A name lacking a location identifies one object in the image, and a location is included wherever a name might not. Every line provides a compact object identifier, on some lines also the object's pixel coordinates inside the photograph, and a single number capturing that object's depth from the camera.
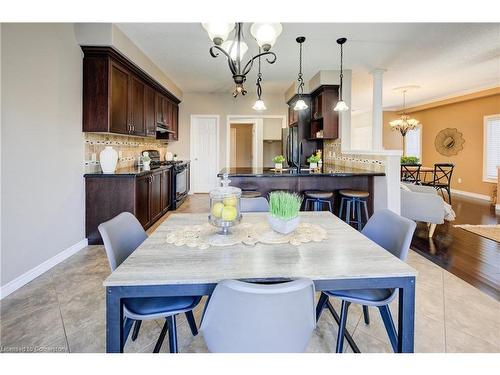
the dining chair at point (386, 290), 1.46
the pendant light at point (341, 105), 3.93
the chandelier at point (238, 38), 1.96
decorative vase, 3.66
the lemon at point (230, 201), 1.54
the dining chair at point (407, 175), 6.27
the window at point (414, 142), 9.09
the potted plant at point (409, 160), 6.77
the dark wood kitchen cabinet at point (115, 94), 3.50
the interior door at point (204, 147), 7.42
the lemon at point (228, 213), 1.50
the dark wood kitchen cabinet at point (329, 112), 5.41
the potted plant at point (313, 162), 4.65
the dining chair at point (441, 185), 5.99
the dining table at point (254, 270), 1.09
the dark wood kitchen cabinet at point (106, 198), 3.58
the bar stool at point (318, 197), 3.72
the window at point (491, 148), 6.68
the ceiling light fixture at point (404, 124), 7.70
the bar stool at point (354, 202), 3.70
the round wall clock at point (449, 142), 7.61
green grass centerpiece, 1.56
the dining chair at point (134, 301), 1.35
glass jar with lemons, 1.51
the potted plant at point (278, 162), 4.38
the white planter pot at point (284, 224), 1.57
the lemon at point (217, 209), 1.52
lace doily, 1.48
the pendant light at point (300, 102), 3.82
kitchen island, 3.94
